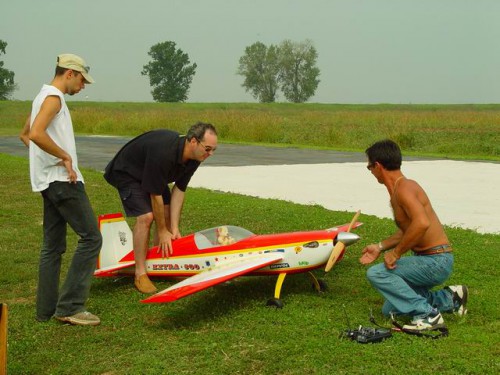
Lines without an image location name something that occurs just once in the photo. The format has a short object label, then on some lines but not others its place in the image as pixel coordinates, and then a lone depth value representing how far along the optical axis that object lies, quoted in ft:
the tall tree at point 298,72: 411.75
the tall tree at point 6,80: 317.83
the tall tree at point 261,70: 415.03
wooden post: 12.62
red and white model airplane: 19.11
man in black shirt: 19.87
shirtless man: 16.55
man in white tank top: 16.80
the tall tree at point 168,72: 410.10
